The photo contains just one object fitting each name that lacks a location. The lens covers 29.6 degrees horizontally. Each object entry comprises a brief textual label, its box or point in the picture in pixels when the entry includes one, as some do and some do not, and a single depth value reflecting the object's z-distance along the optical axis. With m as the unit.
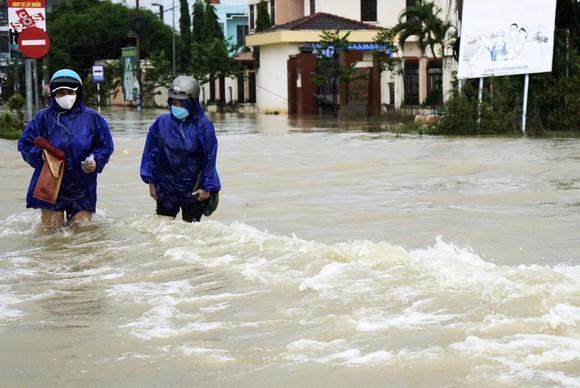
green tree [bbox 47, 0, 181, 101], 79.44
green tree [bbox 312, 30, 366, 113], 43.88
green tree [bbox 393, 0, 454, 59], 35.09
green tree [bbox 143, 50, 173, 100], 63.34
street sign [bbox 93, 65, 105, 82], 69.56
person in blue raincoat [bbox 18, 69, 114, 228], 8.27
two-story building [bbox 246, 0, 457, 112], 43.50
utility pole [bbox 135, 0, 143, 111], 64.19
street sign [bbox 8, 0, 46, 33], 22.42
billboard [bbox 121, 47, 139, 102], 66.44
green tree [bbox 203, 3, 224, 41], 65.50
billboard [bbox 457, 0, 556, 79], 23.45
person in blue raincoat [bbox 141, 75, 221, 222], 8.05
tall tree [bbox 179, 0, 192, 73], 72.07
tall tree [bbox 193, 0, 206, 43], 68.00
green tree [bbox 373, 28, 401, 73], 42.59
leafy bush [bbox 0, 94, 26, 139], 24.95
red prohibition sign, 21.33
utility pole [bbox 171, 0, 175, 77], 76.53
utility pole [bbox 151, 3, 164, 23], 85.34
